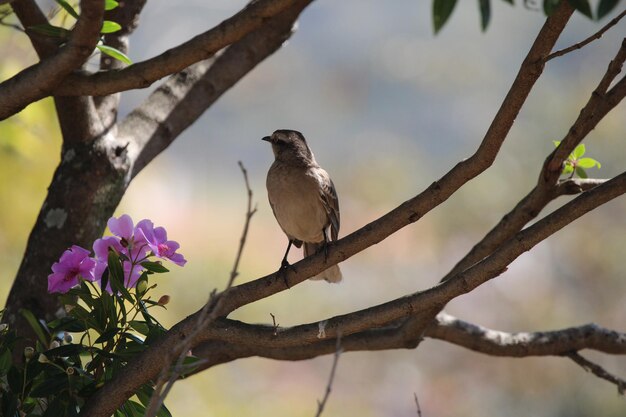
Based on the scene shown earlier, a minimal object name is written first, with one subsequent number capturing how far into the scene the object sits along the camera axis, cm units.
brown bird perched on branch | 884
